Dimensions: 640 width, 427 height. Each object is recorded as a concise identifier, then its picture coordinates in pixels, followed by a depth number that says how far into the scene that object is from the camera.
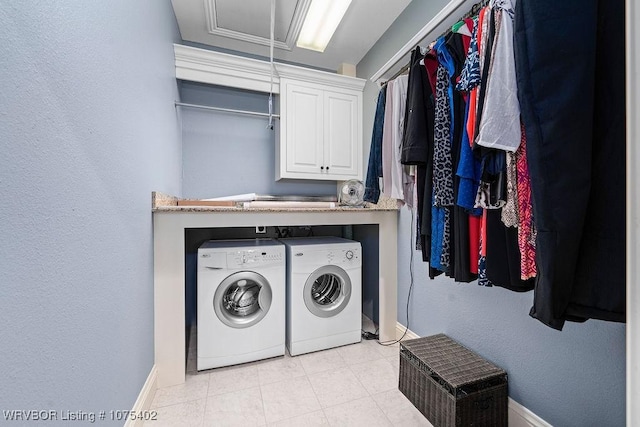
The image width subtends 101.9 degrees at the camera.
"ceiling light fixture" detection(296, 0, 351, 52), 1.93
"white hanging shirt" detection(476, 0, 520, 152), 0.73
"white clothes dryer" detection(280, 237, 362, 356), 1.87
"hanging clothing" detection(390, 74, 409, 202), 1.38
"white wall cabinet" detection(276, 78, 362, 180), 2.45
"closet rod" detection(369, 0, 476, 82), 1.07
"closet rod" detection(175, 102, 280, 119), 2.09
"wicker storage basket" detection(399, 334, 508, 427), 1.17
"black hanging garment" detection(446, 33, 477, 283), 0.98
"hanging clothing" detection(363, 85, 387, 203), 1.55
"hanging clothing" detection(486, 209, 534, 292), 0.83
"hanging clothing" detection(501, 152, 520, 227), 0.77
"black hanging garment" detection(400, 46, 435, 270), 1.10
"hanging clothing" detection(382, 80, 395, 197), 1.45
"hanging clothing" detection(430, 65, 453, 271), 1.00
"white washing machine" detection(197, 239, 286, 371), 1.67
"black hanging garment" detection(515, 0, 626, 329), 0.58
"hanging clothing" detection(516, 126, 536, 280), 0.74
